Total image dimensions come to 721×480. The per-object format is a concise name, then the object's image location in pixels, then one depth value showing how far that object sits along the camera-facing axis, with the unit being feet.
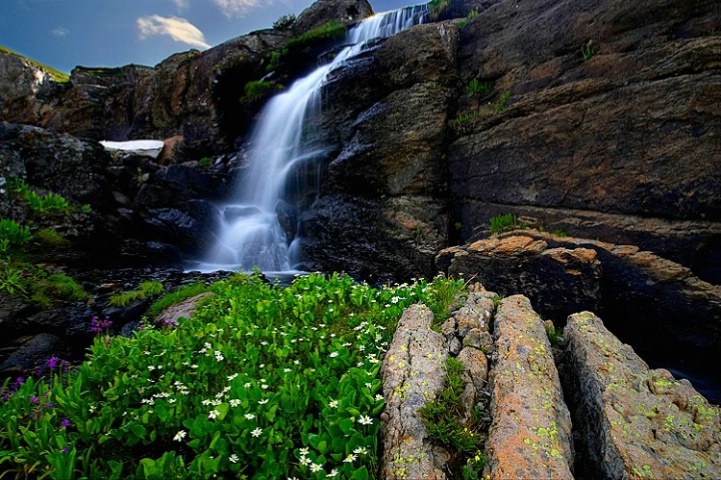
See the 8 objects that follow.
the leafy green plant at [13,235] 29.19
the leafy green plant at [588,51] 28.37
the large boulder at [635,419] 7.43
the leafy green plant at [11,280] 24.25
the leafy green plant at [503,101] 32.84
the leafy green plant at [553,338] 14.03
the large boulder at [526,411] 7.25
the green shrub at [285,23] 83.24
